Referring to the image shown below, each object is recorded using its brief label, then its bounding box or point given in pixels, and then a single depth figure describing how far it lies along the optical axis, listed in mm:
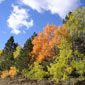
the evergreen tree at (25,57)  50392
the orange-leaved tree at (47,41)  46544
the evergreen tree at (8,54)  56088
